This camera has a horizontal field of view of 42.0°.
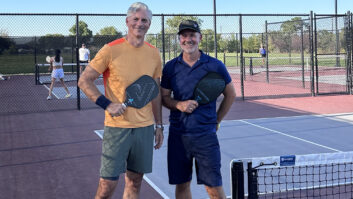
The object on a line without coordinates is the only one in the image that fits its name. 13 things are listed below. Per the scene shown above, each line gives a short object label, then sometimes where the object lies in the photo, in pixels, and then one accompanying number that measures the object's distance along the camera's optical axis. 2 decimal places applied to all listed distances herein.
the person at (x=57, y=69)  14.39
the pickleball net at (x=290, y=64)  30.67
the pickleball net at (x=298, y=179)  3.67
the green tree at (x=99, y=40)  32.25
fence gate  14.84
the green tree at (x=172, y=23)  37.22
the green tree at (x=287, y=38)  26.66
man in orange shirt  3.64
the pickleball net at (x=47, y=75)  23.14
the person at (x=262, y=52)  25.77
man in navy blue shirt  3.82
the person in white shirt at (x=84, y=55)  21.94
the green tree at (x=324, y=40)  22.08
